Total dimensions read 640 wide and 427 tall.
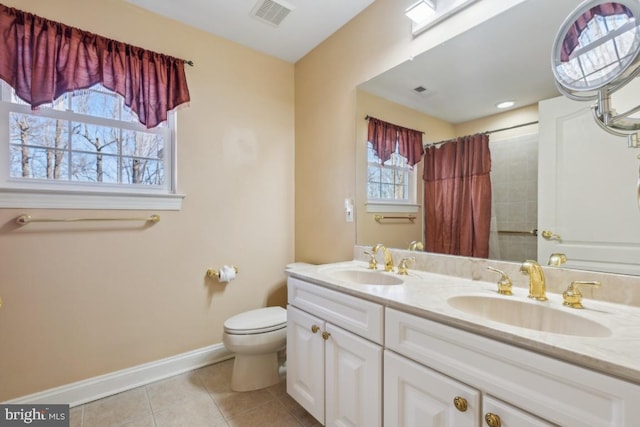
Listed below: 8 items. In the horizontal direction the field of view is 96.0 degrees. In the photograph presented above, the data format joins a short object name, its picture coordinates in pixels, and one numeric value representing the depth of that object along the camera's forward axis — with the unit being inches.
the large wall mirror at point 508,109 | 44.8
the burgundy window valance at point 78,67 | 60.3
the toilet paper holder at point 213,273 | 86.0
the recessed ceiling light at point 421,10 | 59.6
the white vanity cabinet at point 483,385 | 24.9
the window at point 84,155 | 63.0
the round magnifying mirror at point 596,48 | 35.5
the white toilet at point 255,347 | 70.5
